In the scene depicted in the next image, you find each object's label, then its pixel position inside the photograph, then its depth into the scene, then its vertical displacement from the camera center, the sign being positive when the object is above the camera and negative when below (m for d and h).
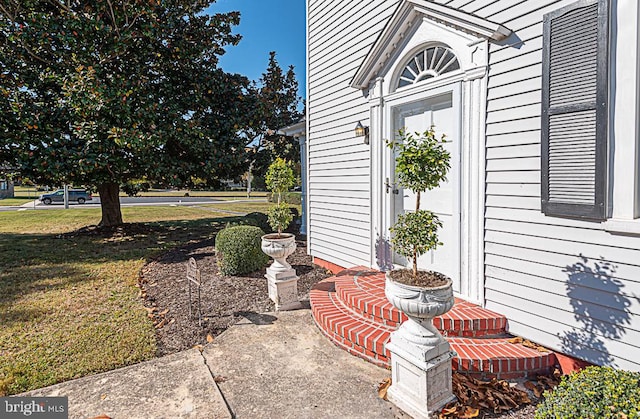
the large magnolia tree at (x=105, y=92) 7.63 +2.52
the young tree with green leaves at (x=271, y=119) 10.45 +2.52
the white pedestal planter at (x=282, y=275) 4.20 -1.05
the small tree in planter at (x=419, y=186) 2.39 +0.03
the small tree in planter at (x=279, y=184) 4.52 +0.11
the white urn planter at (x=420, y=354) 2.22 -1.13
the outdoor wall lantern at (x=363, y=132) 4.68 +0.83
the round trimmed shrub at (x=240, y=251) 5.61 -0.99
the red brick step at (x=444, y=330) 2.62 -1.30
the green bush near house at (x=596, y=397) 1.51 -0.98
